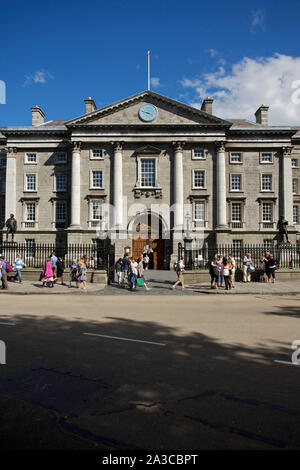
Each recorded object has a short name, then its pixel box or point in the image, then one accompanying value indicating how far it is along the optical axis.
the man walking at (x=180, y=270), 18.62
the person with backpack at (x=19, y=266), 20.30
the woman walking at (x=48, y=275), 18.58
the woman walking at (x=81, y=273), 18.27
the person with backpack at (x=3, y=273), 17.80
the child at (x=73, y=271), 18.91
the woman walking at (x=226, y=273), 17.78
